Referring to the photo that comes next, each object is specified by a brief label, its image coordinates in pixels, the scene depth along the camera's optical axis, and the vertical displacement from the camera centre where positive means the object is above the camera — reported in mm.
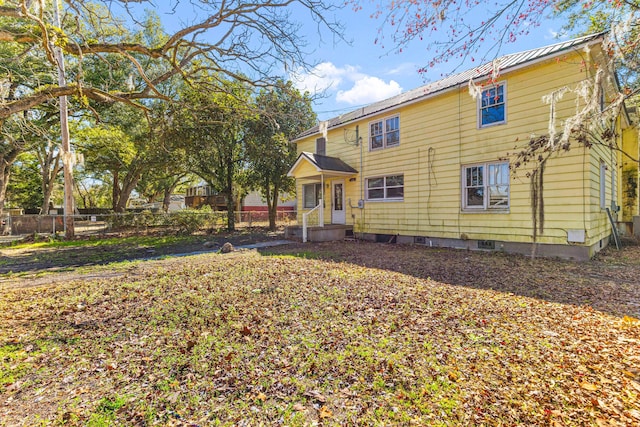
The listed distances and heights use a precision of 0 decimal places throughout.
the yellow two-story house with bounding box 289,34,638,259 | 7625 +1270
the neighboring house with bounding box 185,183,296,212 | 33000 +577
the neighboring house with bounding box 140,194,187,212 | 38562 +889
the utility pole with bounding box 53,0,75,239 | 11641 +1406
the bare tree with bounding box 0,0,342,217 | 4879 +3455
